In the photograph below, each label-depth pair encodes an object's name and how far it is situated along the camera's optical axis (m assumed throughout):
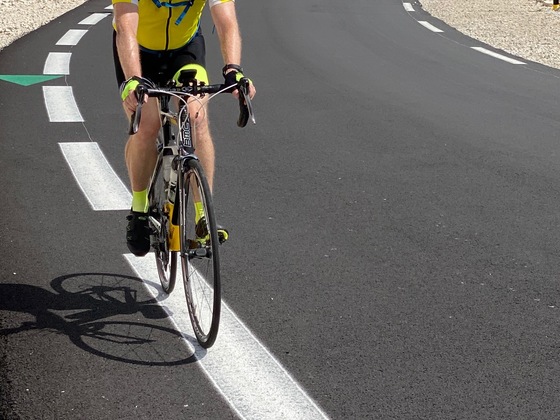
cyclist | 4.32
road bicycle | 4.05
